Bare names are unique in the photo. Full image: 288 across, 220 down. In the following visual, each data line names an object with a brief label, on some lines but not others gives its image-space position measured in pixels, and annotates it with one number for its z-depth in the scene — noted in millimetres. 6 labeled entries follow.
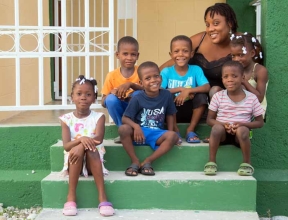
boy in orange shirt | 4277
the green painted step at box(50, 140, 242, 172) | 4203
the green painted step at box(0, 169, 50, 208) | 4535
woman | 4605
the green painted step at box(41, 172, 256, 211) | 3898
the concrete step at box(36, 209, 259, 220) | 3723
